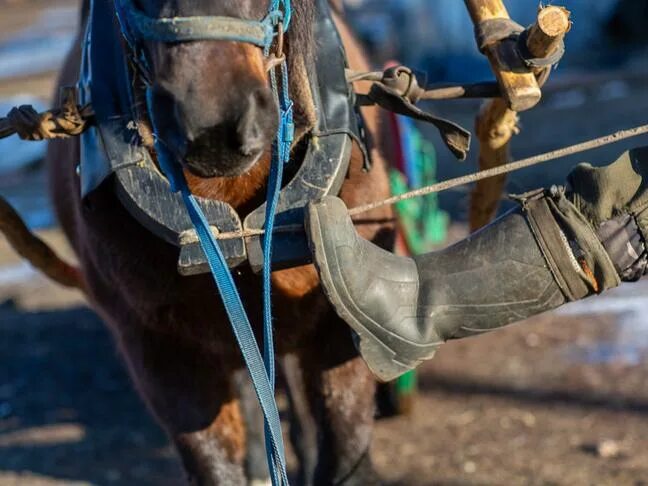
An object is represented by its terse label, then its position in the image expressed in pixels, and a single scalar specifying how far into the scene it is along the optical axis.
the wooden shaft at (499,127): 4.61
